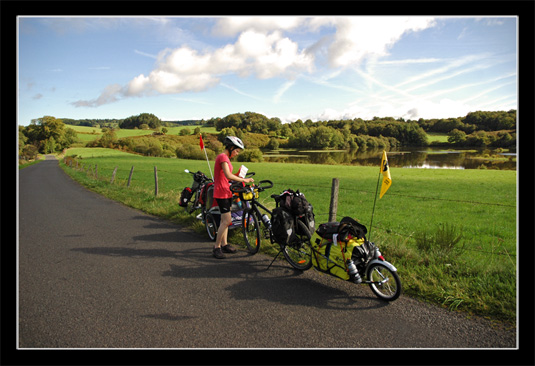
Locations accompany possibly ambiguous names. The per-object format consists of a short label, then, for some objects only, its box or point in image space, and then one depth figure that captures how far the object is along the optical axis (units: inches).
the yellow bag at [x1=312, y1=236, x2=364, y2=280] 153.0
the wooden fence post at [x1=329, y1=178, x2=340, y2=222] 230.4
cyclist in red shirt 195.6
